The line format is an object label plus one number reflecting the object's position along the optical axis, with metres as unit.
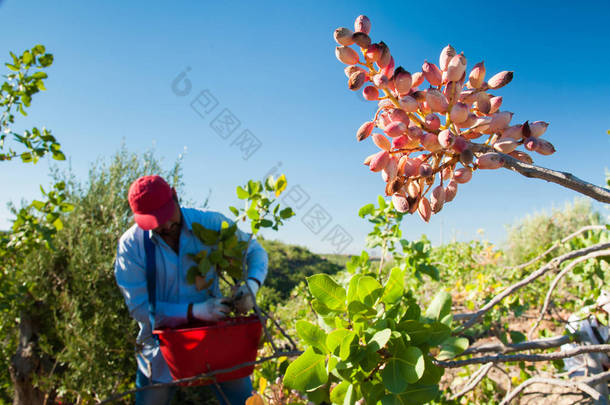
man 2.00
